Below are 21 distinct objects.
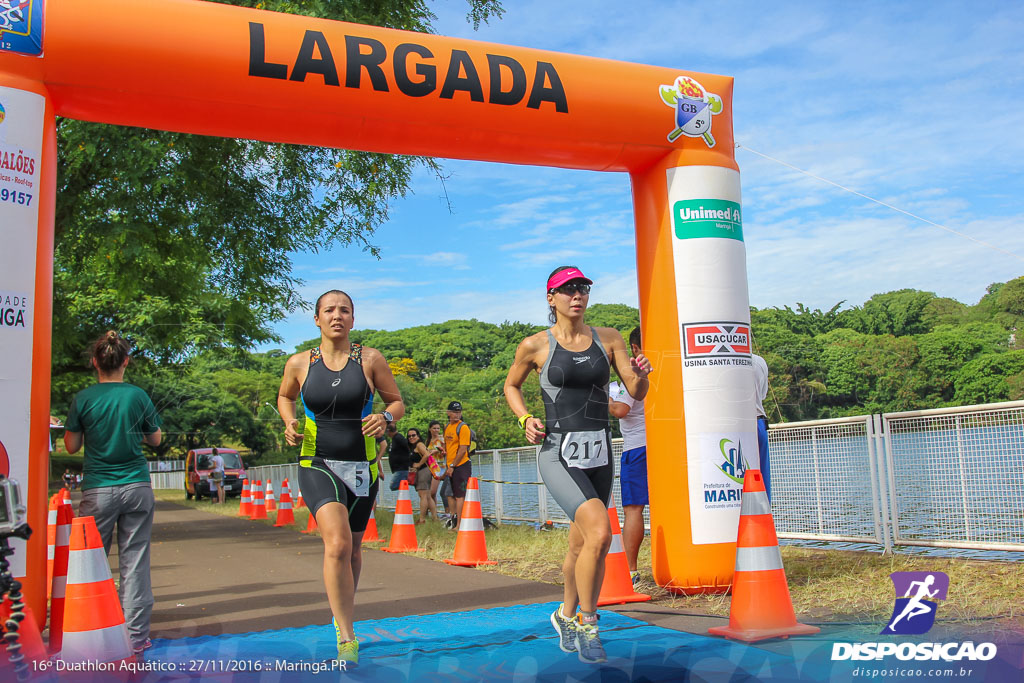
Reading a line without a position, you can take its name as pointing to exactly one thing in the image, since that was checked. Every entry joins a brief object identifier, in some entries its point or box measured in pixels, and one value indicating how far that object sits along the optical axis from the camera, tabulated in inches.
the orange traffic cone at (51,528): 263.3
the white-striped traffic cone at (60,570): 206.8
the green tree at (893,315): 2231.8
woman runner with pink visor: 179.6
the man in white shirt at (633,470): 283.1
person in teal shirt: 203.8
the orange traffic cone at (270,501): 896.3
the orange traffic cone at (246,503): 812.6
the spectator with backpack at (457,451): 496.4
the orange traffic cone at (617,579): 245.9
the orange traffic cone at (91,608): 174.2
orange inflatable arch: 211.5
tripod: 159.2
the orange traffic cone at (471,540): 356.2
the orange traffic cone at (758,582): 190.1
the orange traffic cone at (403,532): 416.8
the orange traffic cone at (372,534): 482.9
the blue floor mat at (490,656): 159.9
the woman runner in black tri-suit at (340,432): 180.5
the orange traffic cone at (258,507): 759.7
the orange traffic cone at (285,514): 639.8
